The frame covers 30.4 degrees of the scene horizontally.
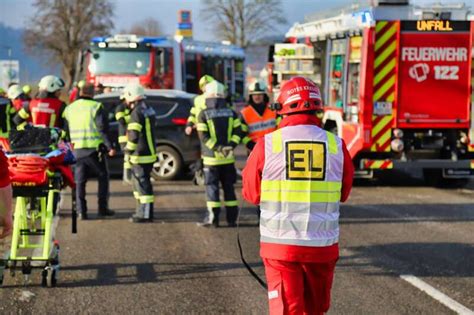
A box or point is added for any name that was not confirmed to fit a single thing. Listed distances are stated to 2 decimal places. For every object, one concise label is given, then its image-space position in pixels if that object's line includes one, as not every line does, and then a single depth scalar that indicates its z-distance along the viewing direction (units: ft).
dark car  50.55
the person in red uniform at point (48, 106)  36.82
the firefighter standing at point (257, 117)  34.65
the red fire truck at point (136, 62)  75.66
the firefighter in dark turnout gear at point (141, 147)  35.96
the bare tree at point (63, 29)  206.90
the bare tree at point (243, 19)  197.77
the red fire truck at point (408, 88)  45.24
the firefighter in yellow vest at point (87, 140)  36.81
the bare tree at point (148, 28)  288.30
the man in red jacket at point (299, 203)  16.08
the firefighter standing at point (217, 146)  34.42
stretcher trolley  25.02
